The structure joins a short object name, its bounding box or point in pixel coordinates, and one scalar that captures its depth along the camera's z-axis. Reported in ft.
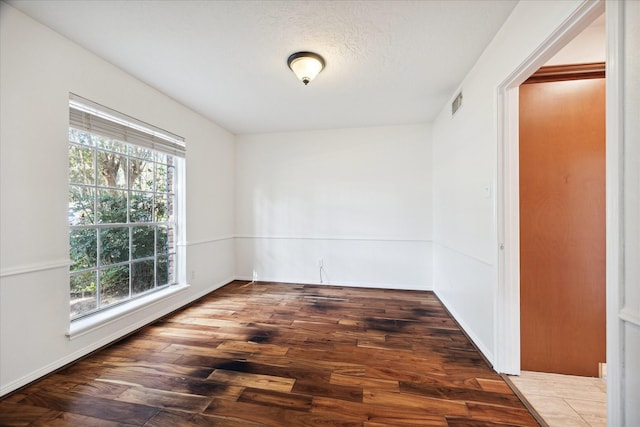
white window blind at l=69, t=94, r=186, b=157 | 6.66
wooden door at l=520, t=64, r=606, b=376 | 6.01
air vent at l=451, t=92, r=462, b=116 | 8.55
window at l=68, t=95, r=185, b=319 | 6.87
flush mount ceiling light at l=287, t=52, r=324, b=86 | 6.74
